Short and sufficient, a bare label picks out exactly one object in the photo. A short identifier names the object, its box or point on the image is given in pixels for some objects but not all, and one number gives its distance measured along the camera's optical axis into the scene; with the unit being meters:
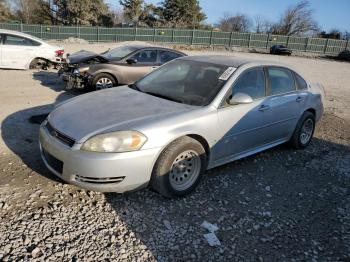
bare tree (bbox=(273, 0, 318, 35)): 67.44
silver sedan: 3.49
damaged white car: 11.59
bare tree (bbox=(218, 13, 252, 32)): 74.31
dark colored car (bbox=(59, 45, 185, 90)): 9.05
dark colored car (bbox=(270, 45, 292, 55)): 38.67
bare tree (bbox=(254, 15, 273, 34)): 69.11
